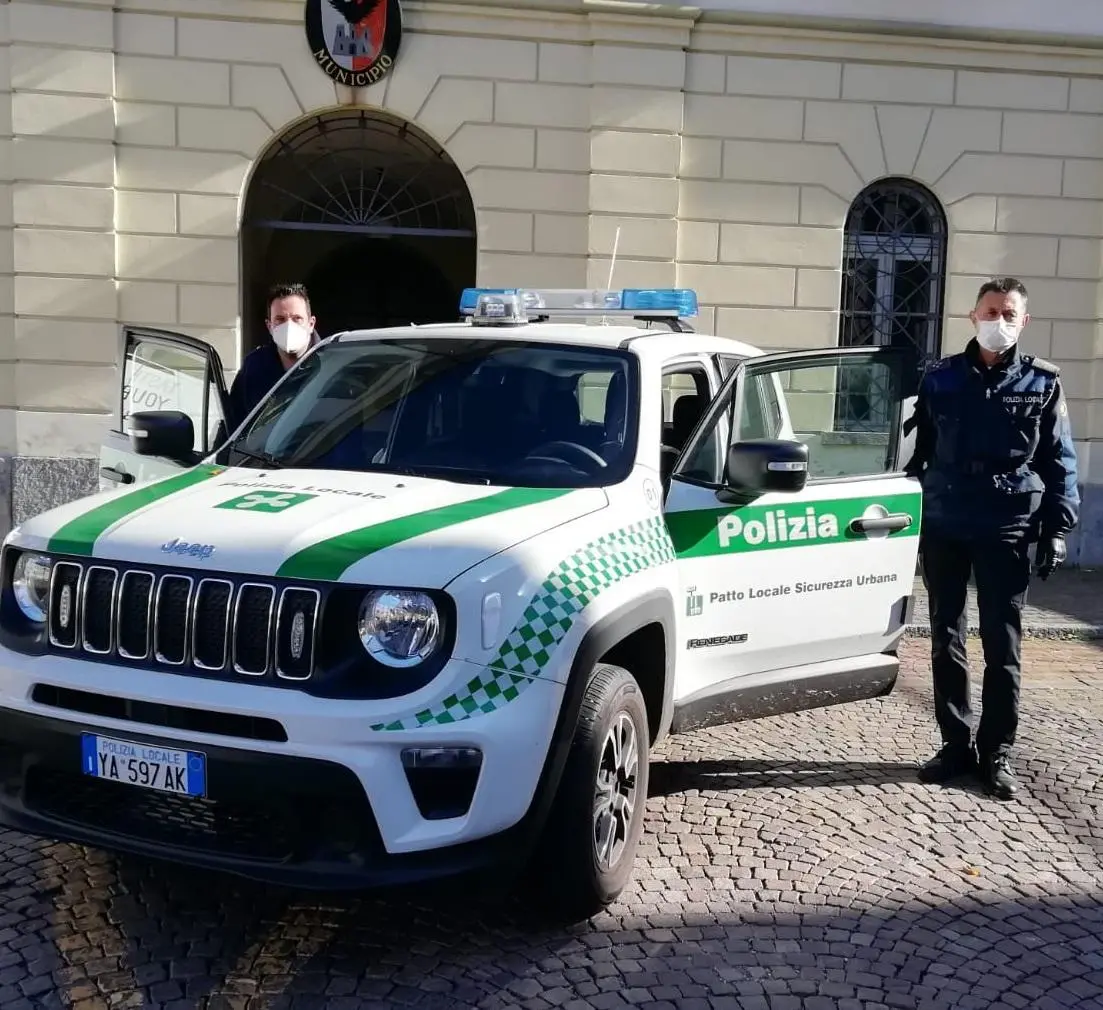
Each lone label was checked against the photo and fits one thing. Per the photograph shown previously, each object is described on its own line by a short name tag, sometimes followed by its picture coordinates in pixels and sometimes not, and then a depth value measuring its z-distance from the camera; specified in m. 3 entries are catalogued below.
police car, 3.01
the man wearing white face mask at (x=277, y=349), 5.74
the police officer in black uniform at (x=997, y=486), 4.82
